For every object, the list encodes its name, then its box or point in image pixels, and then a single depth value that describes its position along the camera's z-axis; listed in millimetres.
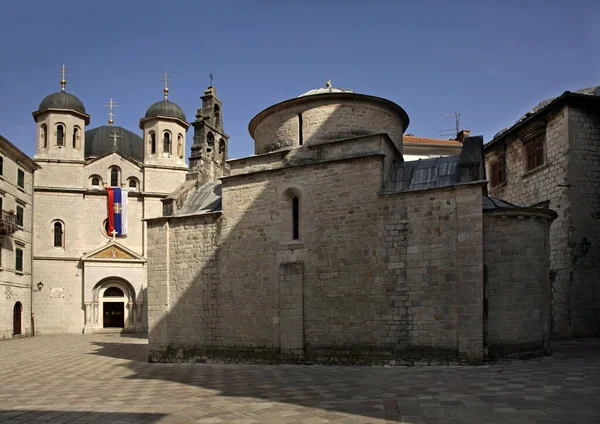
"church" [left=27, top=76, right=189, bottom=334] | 32375
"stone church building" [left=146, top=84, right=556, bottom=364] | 14125
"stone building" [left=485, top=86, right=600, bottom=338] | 20375
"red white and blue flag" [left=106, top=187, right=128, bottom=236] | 33156
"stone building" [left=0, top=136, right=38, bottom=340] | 28547
